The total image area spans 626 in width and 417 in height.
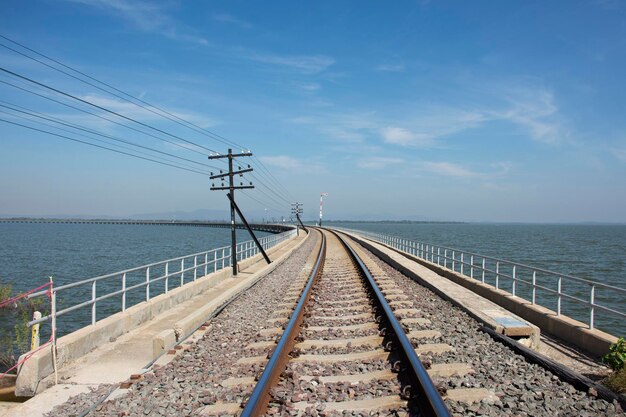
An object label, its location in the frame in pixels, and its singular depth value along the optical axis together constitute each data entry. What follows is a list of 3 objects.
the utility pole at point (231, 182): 24.23
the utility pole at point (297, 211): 95.25
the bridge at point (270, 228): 143.69
